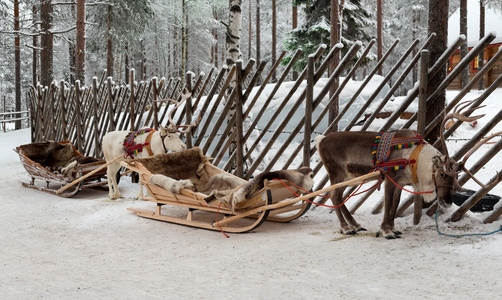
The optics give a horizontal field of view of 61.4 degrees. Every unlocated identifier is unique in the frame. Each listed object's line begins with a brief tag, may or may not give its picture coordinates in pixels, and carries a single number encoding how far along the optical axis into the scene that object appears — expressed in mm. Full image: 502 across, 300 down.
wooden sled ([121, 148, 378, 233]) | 4246
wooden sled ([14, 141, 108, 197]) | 6582
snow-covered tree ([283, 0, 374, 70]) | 13797
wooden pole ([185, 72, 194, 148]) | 6426
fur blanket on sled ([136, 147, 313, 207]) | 4207
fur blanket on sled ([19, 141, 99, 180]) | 7496
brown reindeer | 3463
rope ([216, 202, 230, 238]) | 4316
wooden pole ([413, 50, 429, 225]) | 4156
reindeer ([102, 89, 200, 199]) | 5910
